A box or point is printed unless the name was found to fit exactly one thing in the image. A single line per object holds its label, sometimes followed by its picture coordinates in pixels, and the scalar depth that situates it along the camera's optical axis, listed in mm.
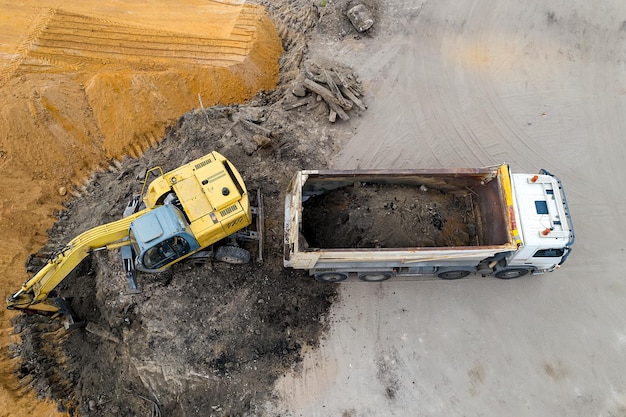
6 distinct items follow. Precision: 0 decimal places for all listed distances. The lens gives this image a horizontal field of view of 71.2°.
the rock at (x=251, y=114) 13492
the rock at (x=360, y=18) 15047
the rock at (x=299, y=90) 13711
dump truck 9898
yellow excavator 9742
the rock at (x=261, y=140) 12742
